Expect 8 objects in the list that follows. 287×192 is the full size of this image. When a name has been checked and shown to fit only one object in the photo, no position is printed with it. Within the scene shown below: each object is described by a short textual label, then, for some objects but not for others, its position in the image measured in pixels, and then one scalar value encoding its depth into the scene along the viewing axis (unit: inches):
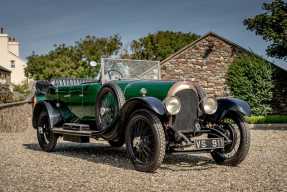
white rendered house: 2573.8
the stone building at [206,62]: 983.0
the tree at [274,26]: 877.2
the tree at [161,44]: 2208.4
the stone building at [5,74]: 2237.7
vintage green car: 293.7
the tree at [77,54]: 1911.9
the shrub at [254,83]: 930.1
